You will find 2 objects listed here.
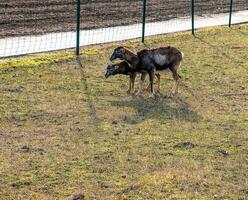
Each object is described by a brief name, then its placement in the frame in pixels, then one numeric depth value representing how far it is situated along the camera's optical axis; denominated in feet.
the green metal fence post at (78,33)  52.44
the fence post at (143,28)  60.03
